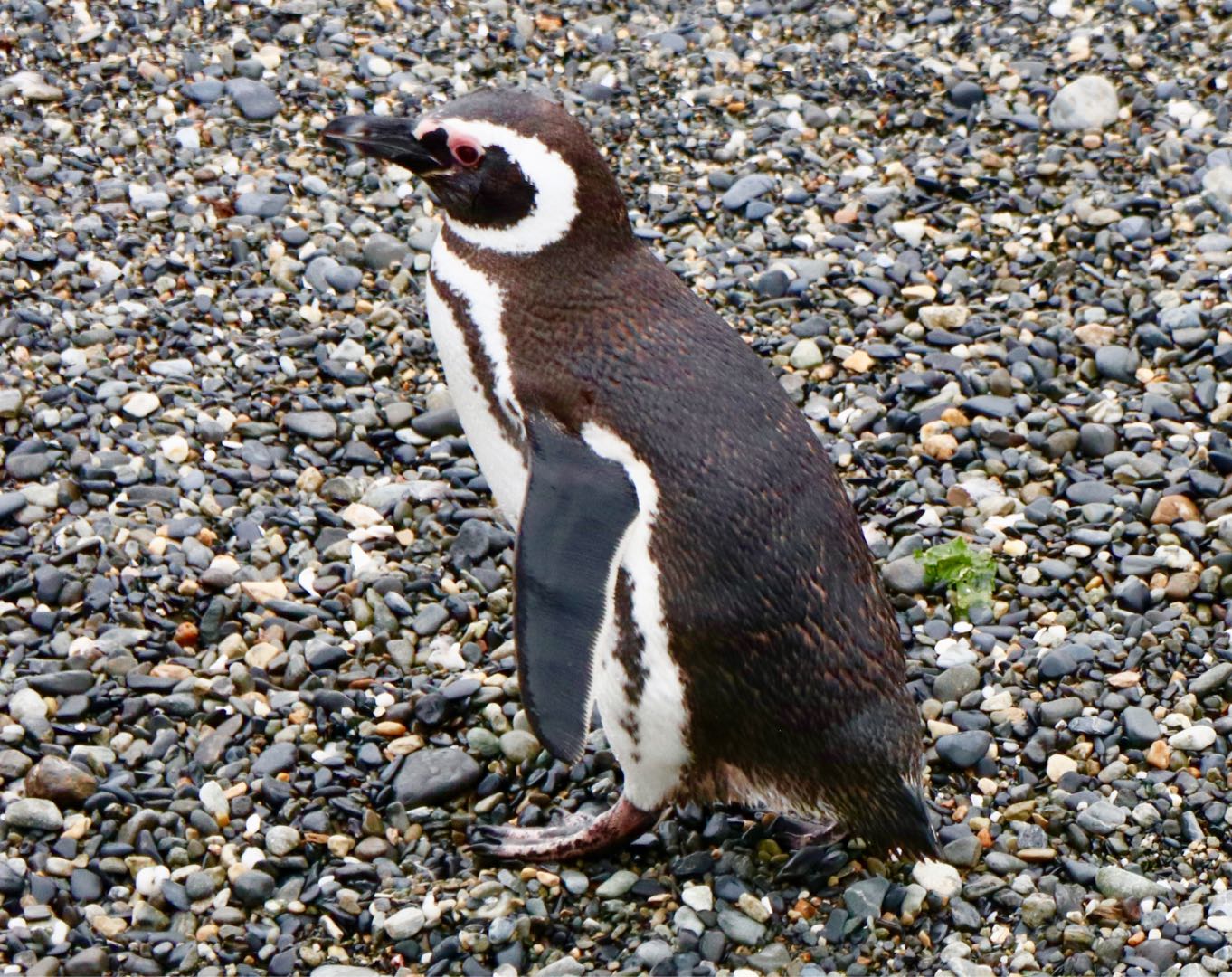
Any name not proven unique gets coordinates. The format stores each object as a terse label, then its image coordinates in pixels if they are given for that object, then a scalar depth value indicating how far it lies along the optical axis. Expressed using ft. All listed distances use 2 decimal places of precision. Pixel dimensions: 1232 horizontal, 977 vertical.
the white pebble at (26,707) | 23.34
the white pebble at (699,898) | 21.39
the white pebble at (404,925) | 20.79
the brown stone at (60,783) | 22.11
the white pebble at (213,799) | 22.43
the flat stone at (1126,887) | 21.33
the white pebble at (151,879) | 21.30
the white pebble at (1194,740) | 23.65
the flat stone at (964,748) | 23.50
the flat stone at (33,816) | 21.80
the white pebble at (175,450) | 28.58
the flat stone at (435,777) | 22.94
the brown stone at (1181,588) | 26.40
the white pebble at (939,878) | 21.47
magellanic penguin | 19.83
